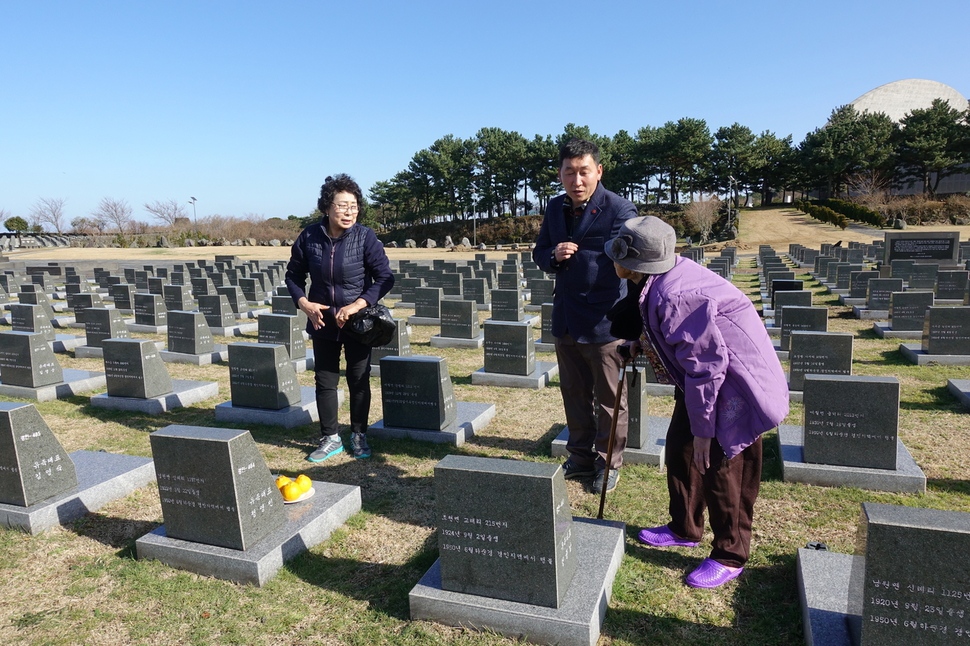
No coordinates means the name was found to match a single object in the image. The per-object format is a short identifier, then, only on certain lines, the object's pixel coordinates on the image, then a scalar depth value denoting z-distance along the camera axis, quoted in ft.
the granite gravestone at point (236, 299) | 42.73
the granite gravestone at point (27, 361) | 22.36
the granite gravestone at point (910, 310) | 30.83
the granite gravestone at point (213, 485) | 10.19
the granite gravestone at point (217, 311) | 37.52
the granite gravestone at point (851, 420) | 13.28
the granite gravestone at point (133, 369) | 20.56
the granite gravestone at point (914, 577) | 6.54
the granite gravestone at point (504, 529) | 8.44
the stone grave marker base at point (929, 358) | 24.73
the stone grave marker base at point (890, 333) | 30.83
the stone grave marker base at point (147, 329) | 37.68
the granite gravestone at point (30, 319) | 31.96
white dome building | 262.67
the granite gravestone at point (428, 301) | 39.55
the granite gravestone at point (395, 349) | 25.96
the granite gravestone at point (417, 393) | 17.08
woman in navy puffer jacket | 14.08
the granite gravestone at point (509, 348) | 23.58
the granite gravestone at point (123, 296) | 45.62
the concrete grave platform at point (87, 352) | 30.27
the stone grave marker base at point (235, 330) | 36.95
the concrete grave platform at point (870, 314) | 36.88
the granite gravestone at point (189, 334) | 28.32
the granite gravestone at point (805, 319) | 25.45
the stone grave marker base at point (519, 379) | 23.26
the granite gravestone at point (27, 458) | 11.89
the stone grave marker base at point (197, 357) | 28.22
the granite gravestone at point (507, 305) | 35.37
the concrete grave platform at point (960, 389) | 19.33
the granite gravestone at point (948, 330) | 24.84
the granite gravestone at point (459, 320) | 31.78
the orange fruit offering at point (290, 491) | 12.09
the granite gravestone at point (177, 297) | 43.19
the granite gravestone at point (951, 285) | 39.19
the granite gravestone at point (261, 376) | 18.83
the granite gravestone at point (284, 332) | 27.12
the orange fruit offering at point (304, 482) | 12.23
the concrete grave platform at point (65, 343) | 32.09
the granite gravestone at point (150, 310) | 38.11
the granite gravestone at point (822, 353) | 19.11
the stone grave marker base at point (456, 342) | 31.55
